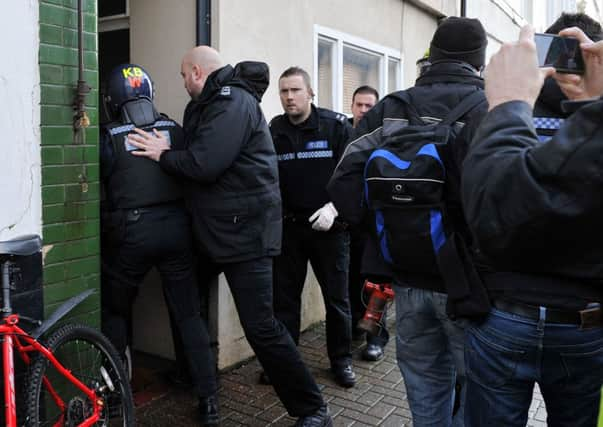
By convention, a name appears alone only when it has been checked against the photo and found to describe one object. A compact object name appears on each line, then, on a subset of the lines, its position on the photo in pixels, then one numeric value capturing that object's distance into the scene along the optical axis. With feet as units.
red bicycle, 8.95
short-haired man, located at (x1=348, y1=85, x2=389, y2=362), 18.04
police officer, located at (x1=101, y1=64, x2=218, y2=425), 12.14
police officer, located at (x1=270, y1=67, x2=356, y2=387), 15.33
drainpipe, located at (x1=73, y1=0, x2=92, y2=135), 11.02
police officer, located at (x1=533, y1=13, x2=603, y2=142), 6.21
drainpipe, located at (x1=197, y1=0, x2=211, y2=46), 14.69
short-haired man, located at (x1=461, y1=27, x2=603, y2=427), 4.49
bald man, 11.65
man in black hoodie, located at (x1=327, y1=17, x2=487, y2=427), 8.25
